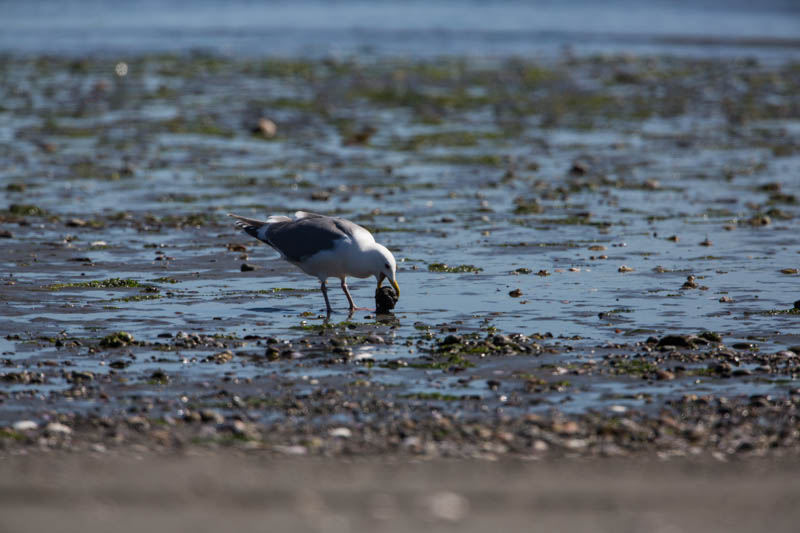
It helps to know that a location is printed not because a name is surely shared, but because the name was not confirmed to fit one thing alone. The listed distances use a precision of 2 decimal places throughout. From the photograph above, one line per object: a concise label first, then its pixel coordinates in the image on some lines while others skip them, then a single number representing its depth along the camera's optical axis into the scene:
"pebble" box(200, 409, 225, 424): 15.47
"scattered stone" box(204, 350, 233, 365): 18.41
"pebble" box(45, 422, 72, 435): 14.84
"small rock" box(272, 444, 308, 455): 14.22
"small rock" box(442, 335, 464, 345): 19.28
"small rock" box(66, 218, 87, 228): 29.64
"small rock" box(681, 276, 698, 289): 23.59
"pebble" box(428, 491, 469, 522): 11.70
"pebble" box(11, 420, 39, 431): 14.96
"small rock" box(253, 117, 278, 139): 46.59
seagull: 22.19
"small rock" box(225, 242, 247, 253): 27.33
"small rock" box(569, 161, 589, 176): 37.69
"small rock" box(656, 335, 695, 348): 18.97
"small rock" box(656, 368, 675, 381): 17.39
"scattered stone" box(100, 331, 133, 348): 19.17
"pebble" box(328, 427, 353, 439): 14.89
